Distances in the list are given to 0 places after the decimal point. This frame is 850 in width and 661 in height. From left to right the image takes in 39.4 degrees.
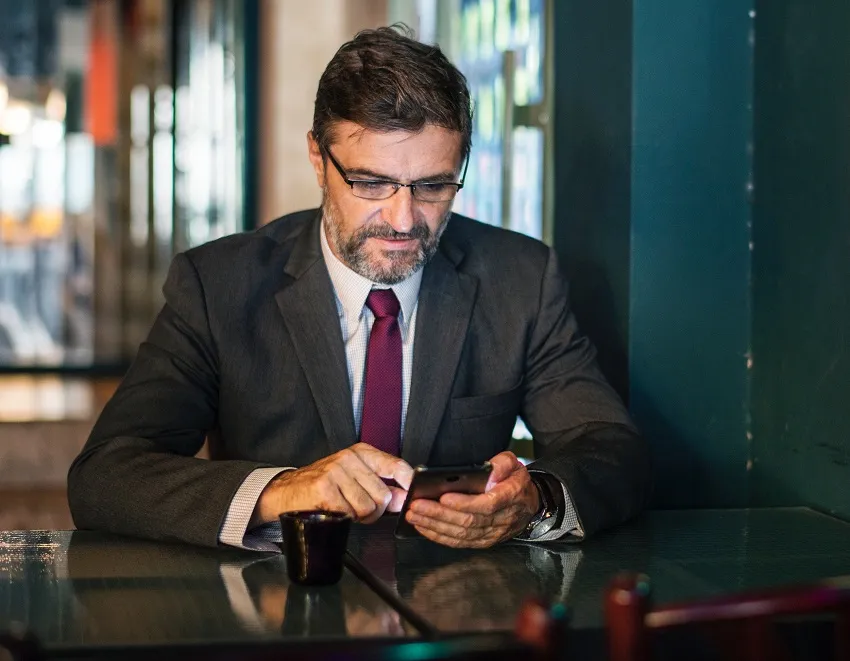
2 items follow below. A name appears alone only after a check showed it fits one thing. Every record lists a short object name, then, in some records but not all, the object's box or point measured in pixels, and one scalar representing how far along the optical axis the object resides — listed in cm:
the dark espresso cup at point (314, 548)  148
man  206
